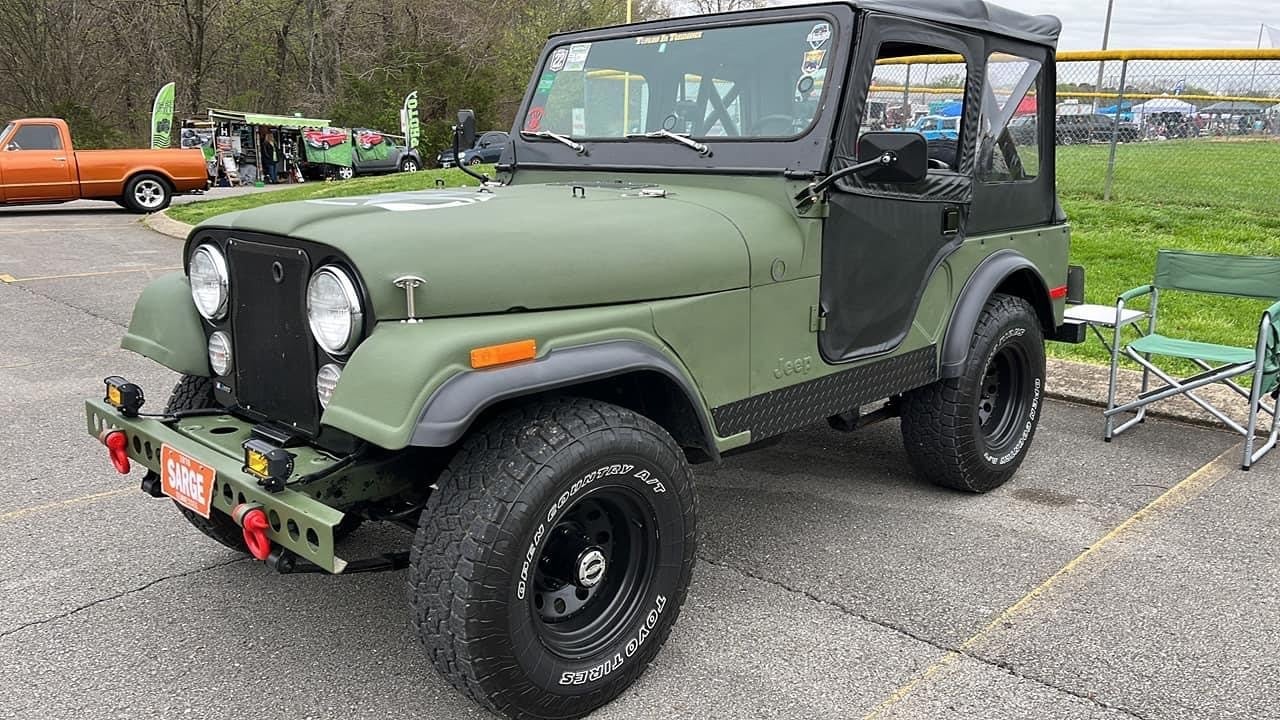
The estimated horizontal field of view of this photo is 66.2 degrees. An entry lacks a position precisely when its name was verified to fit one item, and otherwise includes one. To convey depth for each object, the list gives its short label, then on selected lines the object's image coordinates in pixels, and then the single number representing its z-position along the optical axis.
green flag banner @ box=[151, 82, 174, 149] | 20.48
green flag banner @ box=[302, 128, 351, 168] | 23.95
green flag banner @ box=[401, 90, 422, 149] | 25.17
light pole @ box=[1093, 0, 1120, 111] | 10.88
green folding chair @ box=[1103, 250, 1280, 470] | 4.73
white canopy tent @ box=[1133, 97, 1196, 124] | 11.61
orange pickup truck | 15.59
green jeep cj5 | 2.50
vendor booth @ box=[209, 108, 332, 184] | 22.94
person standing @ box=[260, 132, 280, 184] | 23.53
